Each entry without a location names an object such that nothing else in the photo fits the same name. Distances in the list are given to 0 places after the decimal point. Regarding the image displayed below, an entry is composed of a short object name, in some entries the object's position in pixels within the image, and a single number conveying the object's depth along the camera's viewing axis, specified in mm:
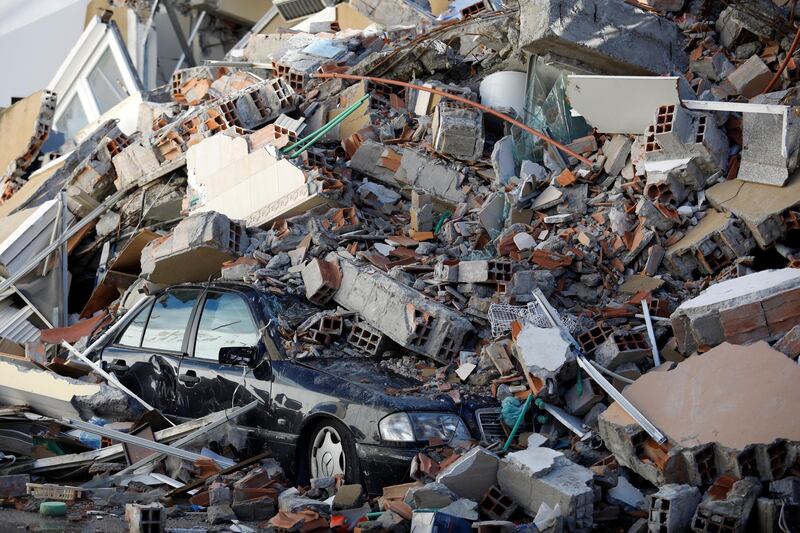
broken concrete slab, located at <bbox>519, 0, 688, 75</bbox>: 10383
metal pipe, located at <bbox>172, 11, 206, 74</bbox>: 21219
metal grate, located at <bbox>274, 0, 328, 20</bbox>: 18469
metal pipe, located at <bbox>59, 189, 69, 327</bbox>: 11523
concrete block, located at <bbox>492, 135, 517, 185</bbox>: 10406
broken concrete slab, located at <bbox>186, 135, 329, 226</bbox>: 10391
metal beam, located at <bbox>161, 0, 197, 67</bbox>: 20453
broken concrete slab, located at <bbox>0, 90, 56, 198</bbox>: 14992
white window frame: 16906
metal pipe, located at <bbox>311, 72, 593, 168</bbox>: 10130
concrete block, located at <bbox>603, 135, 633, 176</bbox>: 9805
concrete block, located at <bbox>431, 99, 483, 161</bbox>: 10719
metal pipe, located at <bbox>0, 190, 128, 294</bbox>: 11156
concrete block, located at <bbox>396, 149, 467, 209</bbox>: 10555
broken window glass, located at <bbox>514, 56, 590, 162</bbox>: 10805
